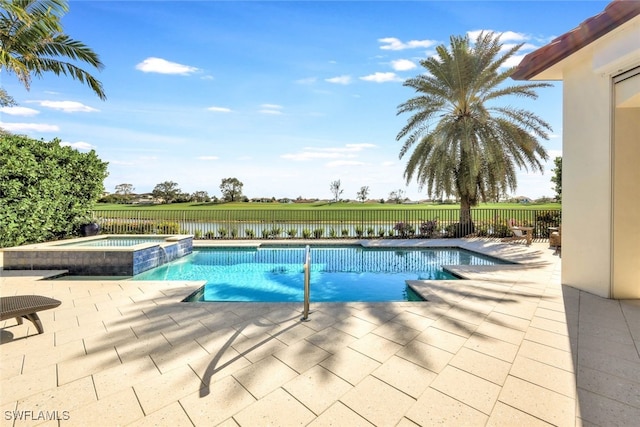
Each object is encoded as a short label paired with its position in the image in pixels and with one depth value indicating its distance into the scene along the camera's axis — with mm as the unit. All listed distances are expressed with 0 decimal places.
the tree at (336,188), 37938
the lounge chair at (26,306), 2895
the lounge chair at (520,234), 10086
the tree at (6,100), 12867
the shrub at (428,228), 12516
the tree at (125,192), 29781
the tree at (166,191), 34094
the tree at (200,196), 37031
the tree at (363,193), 37094
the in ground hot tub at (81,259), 6508
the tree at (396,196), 35181
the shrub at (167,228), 12380
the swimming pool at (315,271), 5859
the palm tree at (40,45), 6258
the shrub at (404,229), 12508
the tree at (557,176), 11242
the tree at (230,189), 36906
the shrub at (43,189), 8117
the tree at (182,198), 36219
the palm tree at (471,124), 11227
